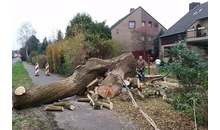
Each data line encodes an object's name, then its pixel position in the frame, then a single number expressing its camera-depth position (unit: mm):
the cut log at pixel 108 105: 6627
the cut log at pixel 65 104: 6430
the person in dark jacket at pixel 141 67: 10869
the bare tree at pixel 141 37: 31703
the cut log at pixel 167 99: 7242
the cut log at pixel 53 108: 6242
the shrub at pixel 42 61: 28356
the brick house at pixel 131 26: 35622
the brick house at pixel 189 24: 24406
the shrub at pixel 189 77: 4582
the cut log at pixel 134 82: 8854
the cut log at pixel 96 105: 6590
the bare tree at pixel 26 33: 50125
